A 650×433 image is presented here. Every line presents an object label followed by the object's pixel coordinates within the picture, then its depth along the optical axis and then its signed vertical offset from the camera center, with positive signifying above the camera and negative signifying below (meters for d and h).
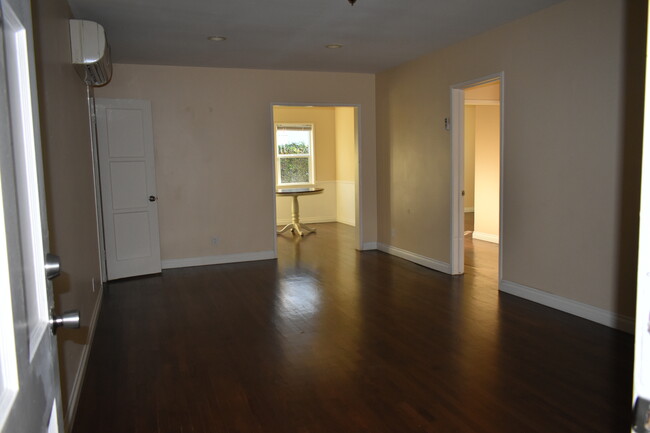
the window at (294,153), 10.09 +0.39
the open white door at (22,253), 0.76 -0.14
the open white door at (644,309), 0.72 -0.23
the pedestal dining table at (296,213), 8.61 -0.78
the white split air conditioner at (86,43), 3.83 +1.06
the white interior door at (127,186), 5.58 -0.12
